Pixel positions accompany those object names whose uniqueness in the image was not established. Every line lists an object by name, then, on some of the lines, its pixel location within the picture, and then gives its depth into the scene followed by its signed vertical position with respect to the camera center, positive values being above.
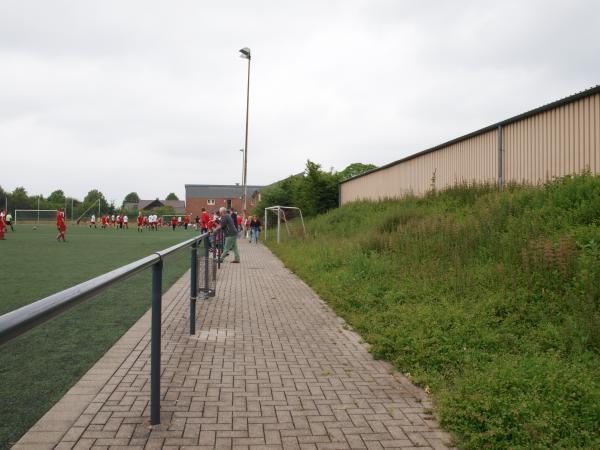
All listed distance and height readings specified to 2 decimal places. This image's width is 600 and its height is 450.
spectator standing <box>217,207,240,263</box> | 14.73 -0.23
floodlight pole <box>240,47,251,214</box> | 33.25 +8.21
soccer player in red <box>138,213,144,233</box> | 47.91 -0.20
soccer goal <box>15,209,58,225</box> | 58.28 +0.26
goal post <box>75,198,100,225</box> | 64.62 +0.51
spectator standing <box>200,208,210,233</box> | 25.72 -0.01
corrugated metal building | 10.42 +1.92
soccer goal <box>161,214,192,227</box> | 70.89 +0.16
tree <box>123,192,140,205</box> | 160.62 +6.93
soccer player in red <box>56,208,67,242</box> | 24.98 -0.23
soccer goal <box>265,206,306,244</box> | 28.74 +0.38
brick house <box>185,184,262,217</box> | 103.94 +5.01
